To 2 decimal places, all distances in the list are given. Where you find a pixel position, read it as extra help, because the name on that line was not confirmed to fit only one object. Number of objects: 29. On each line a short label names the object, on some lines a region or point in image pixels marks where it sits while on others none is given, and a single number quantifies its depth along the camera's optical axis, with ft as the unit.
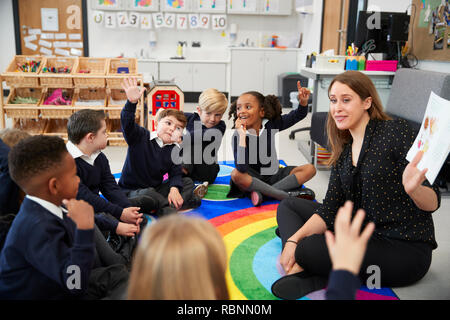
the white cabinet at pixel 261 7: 23.44
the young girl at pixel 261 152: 8.65
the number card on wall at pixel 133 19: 23.43
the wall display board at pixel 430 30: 10.98
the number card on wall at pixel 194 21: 23.70
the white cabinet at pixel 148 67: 22.94
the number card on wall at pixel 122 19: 23.34
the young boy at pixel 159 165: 8.00
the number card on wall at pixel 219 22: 23.79
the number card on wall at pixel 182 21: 23.65
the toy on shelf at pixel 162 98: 13.15
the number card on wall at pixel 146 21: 23.52
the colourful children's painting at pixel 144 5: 23.03
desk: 12.41
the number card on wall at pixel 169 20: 23.48
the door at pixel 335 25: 18.65
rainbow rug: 5.50
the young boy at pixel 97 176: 6.27
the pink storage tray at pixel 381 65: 12.71
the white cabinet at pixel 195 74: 23.21
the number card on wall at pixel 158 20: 23.43
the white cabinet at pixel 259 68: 23.31
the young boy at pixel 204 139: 9.46
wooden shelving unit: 13.34
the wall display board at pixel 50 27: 23.25
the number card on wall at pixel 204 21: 23.75
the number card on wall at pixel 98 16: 23.48
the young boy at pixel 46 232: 3.80
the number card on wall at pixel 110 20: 23.48
